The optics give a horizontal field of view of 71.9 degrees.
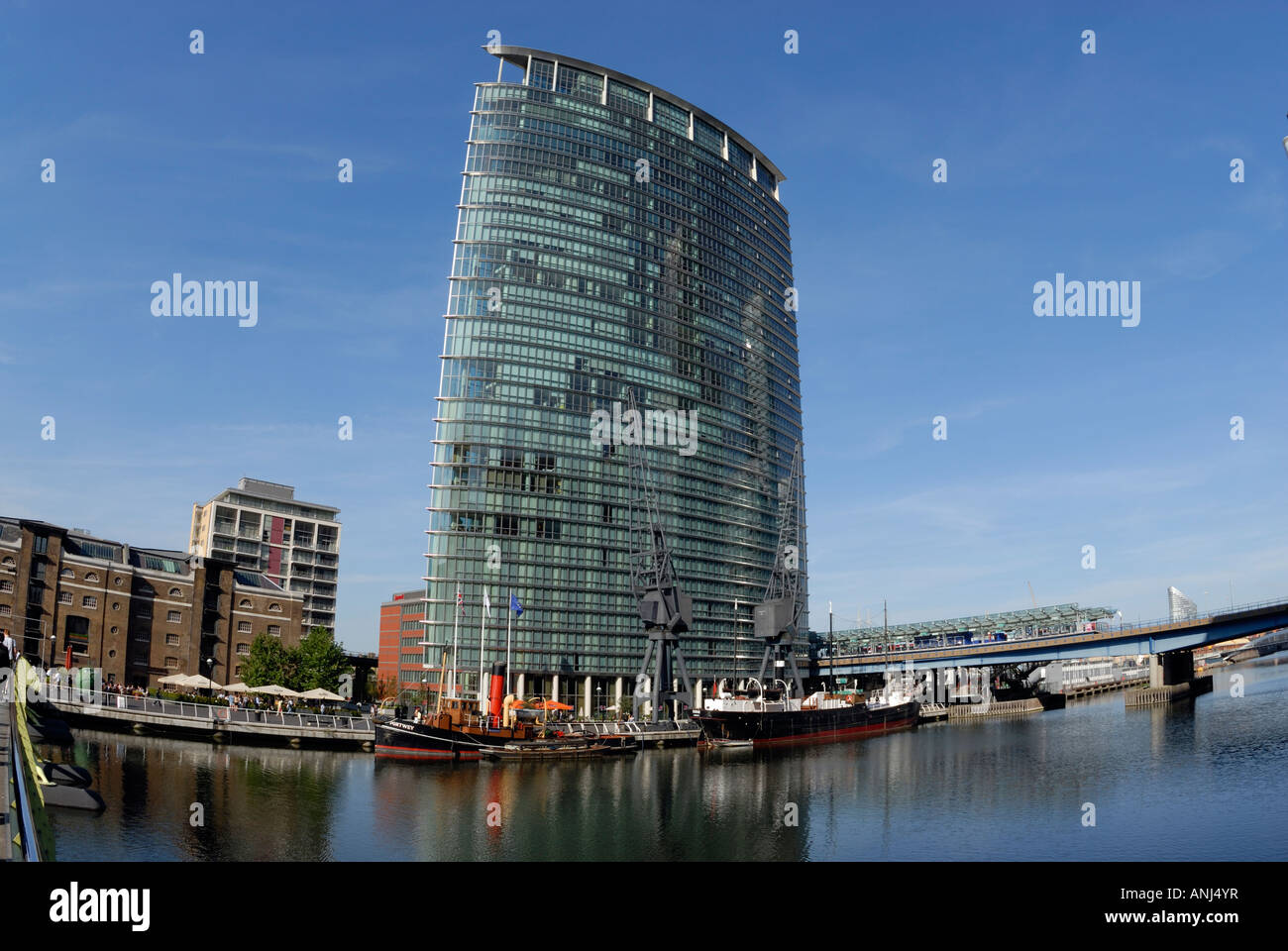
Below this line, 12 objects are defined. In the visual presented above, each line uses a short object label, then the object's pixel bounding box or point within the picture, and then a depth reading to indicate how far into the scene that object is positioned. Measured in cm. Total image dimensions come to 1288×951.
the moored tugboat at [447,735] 8325
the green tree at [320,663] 11356
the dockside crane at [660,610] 11706
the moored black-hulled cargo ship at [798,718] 10912
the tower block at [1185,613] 14075
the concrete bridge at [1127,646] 12988
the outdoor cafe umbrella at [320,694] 9910
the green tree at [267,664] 11038
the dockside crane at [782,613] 13338
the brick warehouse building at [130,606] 11169
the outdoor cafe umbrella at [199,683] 9821
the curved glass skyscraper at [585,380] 14488
